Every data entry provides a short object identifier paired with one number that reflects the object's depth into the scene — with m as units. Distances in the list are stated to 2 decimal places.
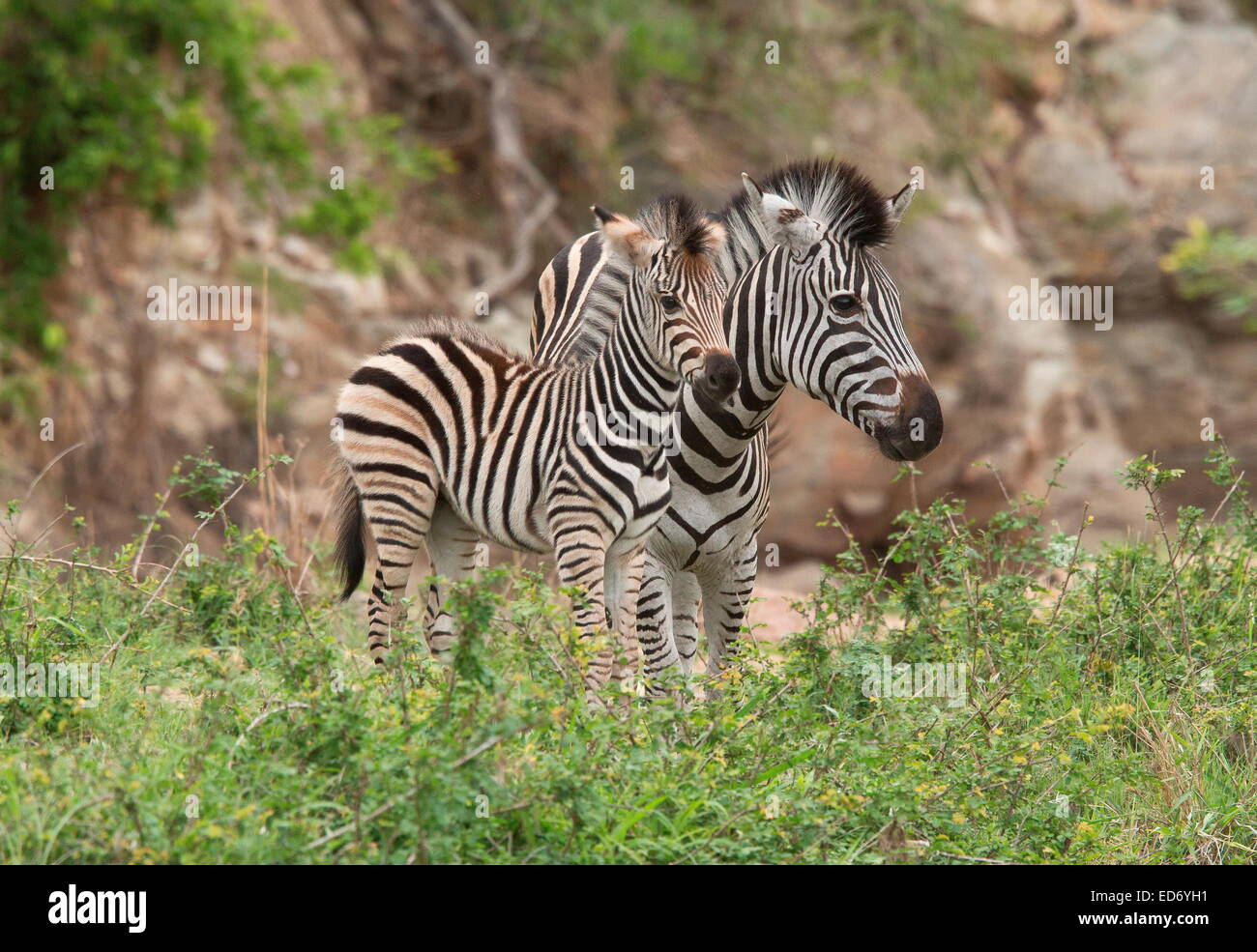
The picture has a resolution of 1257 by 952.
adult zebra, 12.19
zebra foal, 11.66
